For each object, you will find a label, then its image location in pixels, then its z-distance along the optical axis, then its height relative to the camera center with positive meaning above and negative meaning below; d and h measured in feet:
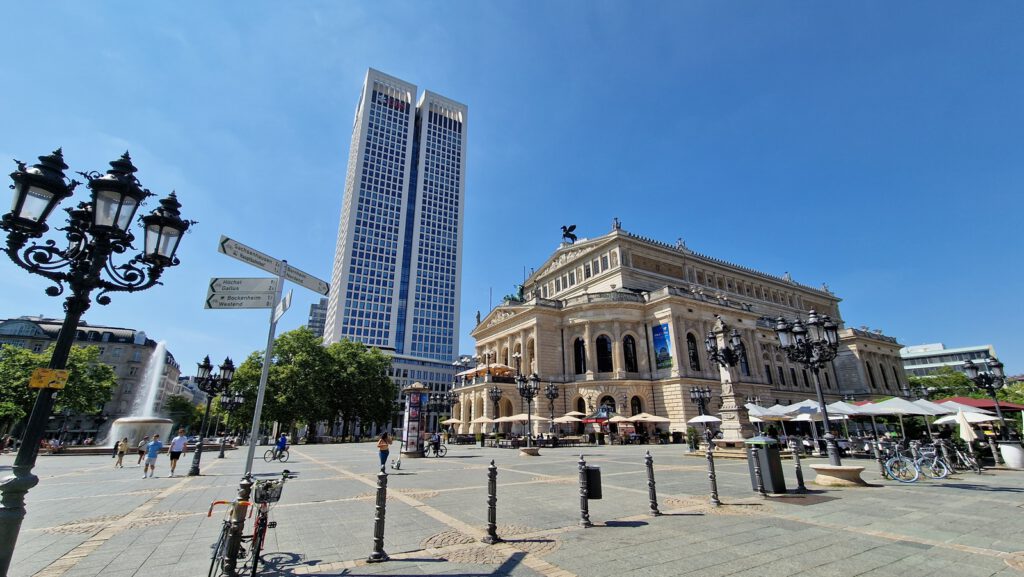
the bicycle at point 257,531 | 14.69 -3.94
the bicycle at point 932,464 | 39.04 -4.20
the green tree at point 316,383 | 138.82 +12.16
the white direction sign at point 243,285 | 16.30 +5.07
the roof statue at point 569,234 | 193.43 +81.66
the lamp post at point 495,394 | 108.58 +6.24
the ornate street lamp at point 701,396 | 81.50 +4.24
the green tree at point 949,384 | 150.92 +12.40
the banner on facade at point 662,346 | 124.88 +21.14
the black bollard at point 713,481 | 27.16 -3.88
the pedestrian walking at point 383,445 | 45.89 -2.94
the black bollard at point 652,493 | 24.88 -4.22
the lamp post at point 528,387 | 93.20 +6.85
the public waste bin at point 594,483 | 23.23 -3.45
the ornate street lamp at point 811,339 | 41.16 +7.58
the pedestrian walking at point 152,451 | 48.59 -3.54
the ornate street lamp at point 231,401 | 80.73 +3.49
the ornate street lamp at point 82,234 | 14.27 +6.67
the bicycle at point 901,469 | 37.45 -4.39
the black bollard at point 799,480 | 31.58 -4.48
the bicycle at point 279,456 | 71.10 -6.08
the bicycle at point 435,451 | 79.43 -5.91
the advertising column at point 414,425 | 76.59 -1.01
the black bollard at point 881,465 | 39.10 -4.21
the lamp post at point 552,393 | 111.57 +6.72
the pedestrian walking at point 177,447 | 52.65 -3.33
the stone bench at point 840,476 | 34.42 -4.63
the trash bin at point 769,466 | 31.14 -3.40
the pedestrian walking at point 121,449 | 61.77 -4.10
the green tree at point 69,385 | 116.57 +10.81
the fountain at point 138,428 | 96.22 -1.82
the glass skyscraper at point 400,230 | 312.09 +146.26
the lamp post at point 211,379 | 60.64 +5.64
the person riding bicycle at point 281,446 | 69.72 -4.23
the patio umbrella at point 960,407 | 54.90 +1.43
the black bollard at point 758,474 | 30.66 -3.97
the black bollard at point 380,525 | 17.48 -4.26
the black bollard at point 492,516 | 19.93 -4.45
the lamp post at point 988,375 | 57.11 +5.72
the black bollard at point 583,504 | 22.63 -4.42
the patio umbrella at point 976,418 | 47.05 -0.01
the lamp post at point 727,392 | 61.93 +3.94
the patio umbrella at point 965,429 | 40.67 -1.05
